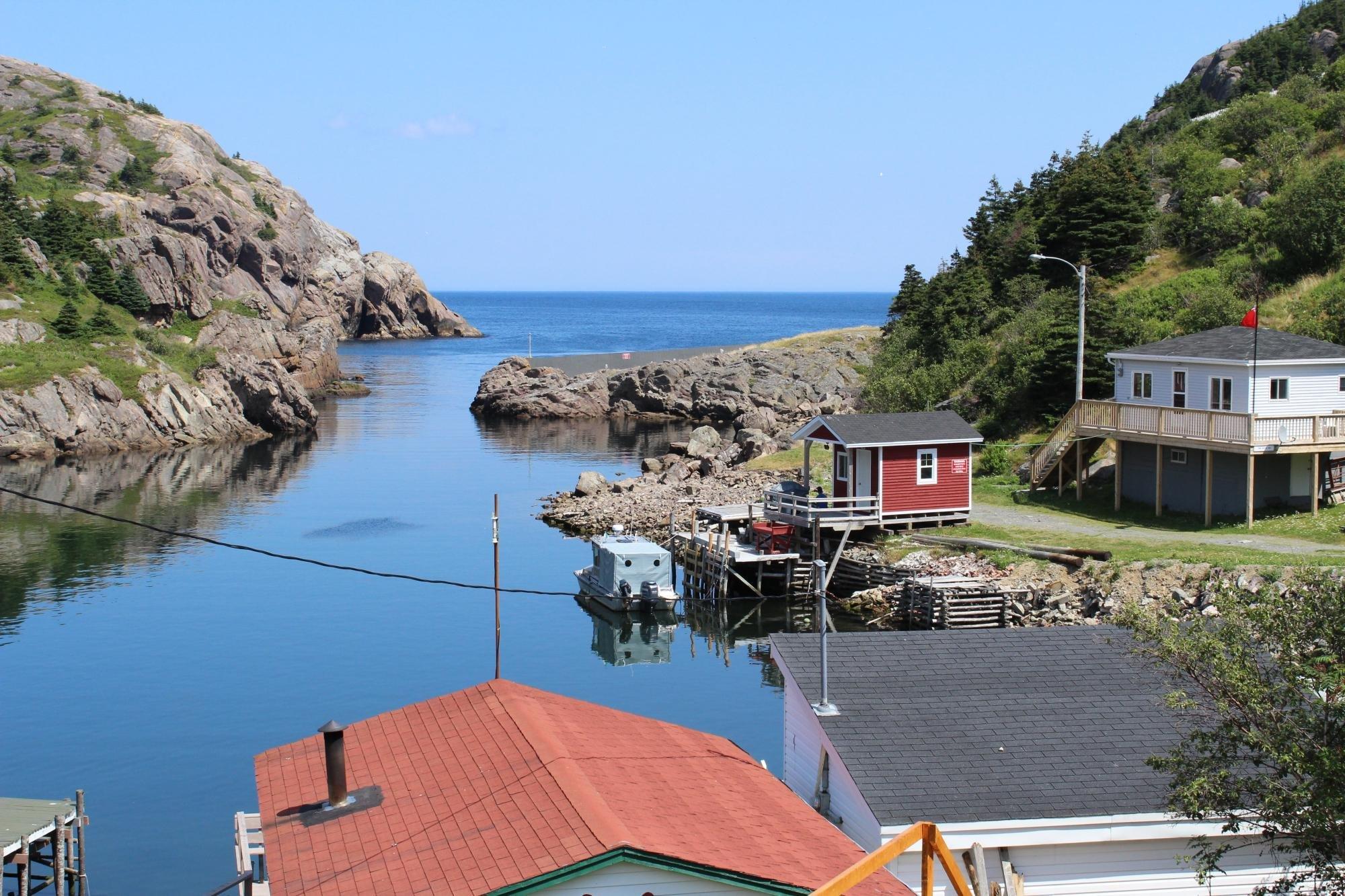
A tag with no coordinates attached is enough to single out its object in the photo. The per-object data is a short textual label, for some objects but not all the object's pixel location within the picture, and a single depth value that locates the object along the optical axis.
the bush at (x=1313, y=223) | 64.06
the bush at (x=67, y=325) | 105.12
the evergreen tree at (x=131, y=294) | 124.75
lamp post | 49.33
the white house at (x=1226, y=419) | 41.62
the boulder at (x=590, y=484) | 71.62
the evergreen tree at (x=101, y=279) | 122.50
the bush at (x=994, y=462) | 57.22
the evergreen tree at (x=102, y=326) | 107.12
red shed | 48.59
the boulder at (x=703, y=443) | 82.25
